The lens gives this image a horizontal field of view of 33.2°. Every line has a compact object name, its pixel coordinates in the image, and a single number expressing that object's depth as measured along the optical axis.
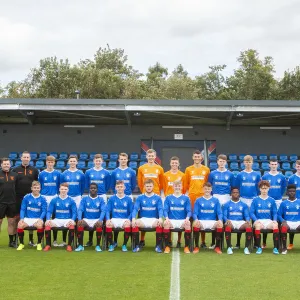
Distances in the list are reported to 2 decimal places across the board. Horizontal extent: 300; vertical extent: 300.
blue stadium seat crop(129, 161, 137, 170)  19.84
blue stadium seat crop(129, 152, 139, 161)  20.73
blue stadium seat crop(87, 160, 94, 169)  19.75
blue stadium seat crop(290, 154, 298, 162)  20.87
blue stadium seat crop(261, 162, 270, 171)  19.74
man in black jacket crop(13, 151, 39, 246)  9.45
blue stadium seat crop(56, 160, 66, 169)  19.91
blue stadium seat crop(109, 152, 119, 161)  20.97
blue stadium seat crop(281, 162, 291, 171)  19.83
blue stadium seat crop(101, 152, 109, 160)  20.83
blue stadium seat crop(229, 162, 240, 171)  19.81
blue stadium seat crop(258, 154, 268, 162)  20.75
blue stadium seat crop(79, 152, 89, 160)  20.62
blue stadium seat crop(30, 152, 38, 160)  20.64
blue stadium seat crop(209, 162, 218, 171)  19.73
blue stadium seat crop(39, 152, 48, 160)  20.88
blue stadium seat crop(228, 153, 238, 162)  20.58
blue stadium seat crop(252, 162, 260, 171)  19.64
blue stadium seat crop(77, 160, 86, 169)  19.92
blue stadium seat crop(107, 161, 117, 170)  19.95
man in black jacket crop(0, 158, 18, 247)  9.09
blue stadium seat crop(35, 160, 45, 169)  19.84
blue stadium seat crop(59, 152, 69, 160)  20.69
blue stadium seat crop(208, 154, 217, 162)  20.89
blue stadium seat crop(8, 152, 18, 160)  20.81
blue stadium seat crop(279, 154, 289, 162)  20.69
